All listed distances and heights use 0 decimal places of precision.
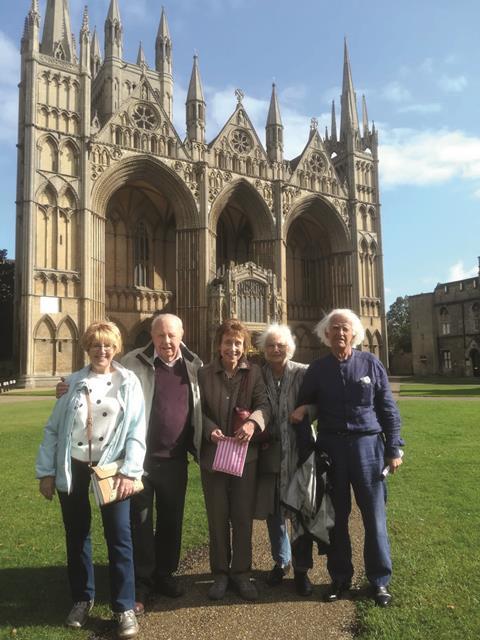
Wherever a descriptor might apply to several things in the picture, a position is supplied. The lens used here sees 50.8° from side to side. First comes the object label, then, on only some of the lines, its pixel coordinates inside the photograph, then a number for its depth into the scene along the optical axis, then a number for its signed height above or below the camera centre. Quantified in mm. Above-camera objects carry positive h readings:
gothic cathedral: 28453 +10160
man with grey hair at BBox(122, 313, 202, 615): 3916 -684
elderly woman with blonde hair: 3387 -652
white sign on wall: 27750 +3273
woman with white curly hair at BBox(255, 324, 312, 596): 4030 -800
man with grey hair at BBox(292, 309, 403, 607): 3848 -637
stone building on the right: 44469 +2439
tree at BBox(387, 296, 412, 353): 61750 +4122
